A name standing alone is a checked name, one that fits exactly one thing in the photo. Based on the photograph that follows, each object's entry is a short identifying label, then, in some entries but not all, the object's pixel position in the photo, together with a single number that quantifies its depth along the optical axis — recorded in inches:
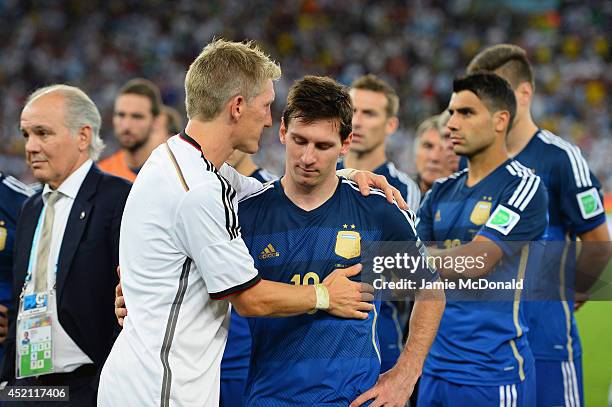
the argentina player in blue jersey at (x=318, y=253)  257.4
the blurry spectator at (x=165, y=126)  628.4
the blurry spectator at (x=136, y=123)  593.6
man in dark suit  299.3
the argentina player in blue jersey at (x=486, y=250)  349.1
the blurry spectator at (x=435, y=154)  537.0
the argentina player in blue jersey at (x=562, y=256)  400.8
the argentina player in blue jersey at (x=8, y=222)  366.0
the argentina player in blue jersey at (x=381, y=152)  462.6
